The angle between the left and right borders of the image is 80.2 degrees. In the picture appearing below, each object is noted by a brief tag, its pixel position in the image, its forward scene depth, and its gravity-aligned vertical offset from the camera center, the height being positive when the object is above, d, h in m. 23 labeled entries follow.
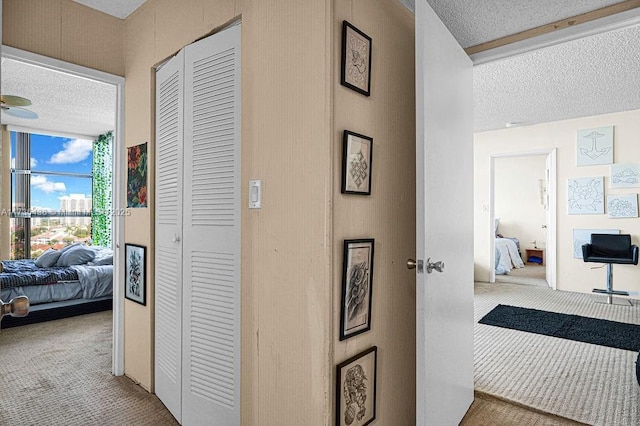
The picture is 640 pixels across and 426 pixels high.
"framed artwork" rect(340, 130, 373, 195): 1.44 +0.20
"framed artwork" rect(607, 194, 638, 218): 4.79 +0.11
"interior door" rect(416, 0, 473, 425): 1.56 -0.04
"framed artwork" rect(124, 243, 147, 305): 2.42 -0.41
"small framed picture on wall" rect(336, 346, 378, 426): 1.41 -0.70
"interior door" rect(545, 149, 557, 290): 5.38 -0.05
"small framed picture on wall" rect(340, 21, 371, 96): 1.43 +0.61
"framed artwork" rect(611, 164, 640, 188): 4.77 +0.48
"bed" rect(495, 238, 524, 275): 6.57 -0.78
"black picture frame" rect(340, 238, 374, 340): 1.45 -0.30
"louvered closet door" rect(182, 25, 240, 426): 1.76 -0.10
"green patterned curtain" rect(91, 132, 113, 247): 6.52 +0.38
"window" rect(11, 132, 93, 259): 6.03 +0.33
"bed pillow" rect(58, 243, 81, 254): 4.71 -0.46
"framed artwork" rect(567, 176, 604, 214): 4.98 +0.24
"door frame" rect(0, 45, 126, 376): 2.64 -0.07
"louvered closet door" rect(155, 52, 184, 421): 2.07 -0.12
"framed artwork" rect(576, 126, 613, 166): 4.91 +0.88
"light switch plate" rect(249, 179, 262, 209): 1.60 +0.08
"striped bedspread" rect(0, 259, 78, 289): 3.90 -0.67
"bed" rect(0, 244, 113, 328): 3.94 -0.77
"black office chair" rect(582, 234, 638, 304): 4.54 -0.48
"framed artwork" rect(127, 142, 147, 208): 2.45 +0.24
